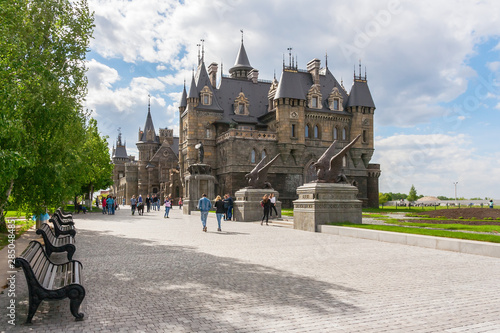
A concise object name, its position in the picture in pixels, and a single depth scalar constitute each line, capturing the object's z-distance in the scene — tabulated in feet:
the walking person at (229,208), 95.62
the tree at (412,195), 335.88
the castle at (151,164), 285.43
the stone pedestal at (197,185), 129.29
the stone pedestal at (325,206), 63.67
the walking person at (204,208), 64.54
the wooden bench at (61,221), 48.62
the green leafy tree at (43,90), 31.87
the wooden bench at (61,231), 41.28
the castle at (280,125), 169.37
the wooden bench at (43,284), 18.24
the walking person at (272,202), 85.17
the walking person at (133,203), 125.59
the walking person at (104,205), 138.89
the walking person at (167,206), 107.05
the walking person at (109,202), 132.36
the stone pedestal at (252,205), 90.33
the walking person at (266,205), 78.69
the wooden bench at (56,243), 31.02
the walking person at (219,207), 66.90
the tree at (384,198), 269.15
